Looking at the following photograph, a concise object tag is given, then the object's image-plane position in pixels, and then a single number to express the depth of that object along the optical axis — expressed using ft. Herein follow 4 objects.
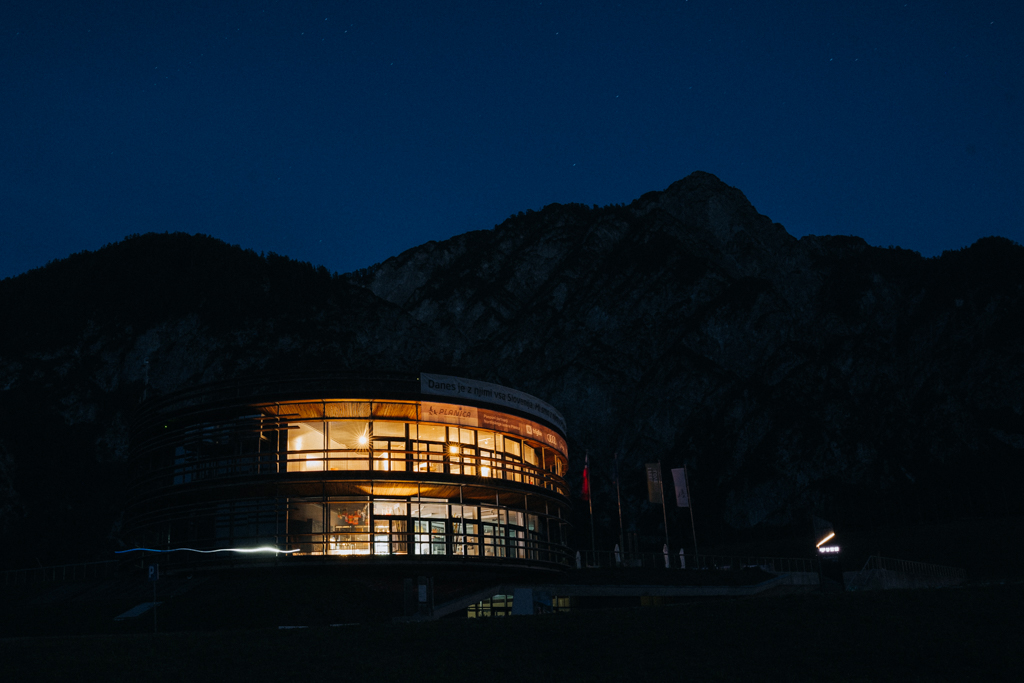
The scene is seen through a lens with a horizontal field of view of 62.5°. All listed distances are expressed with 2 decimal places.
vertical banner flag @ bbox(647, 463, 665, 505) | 188.35
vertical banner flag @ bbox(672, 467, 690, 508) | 196.03
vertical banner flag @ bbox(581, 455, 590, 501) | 180.66
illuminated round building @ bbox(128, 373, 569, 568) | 120.57
